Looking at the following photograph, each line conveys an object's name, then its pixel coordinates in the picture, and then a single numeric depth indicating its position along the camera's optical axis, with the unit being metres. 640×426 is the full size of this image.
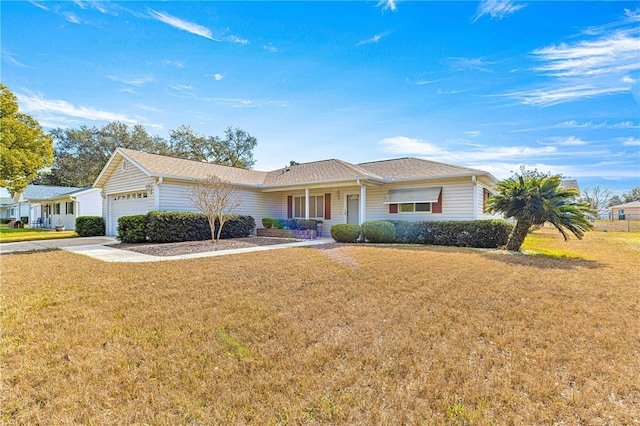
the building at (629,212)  44.15
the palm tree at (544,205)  10.03
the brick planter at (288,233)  15.73
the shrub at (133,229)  13.23
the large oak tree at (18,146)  17.56
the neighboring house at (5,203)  40.02
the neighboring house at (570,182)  33.22
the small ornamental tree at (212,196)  13.24
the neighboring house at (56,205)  23.94
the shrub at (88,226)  17.66
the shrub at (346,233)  13.78
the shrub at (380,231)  13.72
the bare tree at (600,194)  58.47
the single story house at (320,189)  14.17
